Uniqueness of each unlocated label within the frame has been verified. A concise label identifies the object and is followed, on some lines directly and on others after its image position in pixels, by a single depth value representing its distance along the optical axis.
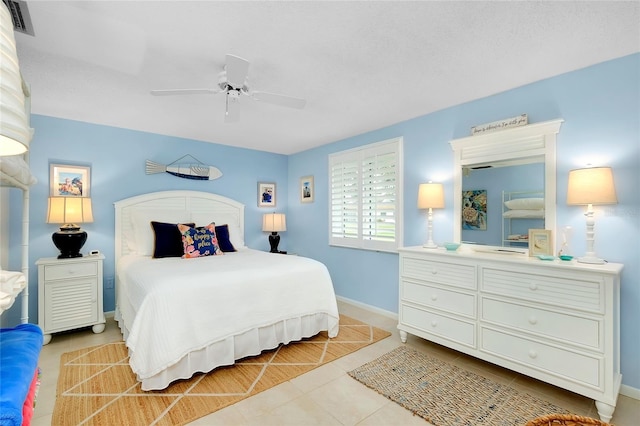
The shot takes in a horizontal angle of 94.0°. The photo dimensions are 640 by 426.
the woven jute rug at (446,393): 1.90
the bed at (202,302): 2.12
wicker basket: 1.09
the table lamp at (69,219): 3.04
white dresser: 1.86
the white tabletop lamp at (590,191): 2.01
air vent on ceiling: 1.57
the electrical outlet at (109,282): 3.62
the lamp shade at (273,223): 4.88
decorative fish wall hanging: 4.04
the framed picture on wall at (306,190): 4.93
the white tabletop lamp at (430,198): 3.01
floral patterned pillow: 3.48
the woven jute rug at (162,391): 1.89
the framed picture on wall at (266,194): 5.11
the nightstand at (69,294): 2.90
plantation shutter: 3.65
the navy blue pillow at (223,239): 3.94
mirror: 2.47
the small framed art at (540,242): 2.33
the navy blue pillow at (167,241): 3.45
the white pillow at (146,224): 3.59
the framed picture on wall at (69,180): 3.34
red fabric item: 1.12
